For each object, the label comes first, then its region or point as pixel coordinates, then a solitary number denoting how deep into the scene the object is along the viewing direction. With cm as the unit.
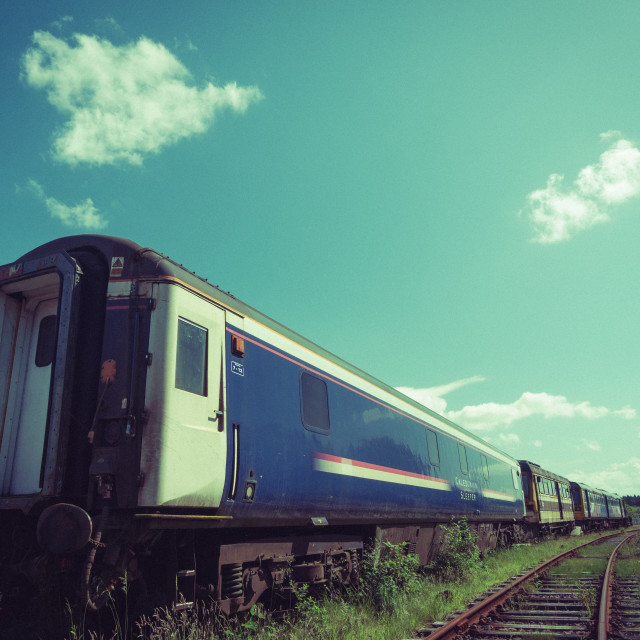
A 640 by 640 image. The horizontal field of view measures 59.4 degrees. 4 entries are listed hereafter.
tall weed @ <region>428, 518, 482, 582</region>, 1044
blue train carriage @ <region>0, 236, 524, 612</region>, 445
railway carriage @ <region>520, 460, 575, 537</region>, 2127
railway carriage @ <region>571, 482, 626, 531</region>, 3234
